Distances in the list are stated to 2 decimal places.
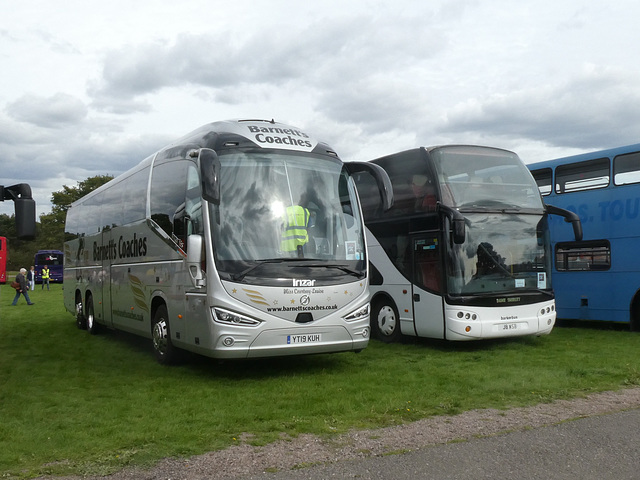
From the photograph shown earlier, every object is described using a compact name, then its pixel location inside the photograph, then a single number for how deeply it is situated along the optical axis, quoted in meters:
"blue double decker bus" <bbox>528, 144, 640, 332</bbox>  14.16
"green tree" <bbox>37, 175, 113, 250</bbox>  69.42
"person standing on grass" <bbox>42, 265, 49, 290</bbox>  43.50
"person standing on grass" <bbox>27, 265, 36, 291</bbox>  40.75
